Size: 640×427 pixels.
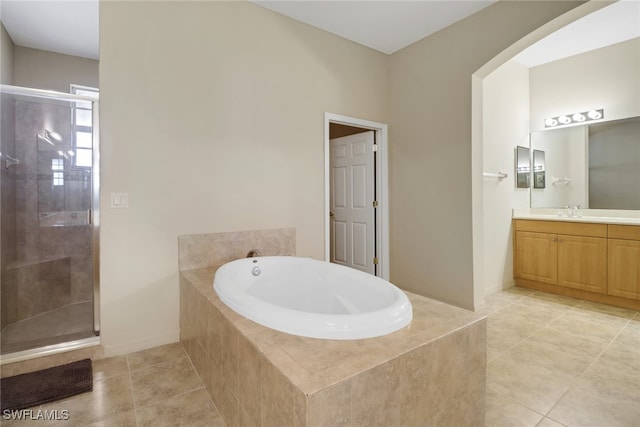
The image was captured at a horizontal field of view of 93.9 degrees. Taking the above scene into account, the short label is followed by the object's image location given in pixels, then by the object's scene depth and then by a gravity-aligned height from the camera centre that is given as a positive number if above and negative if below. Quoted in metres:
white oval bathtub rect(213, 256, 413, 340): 1.16 -0.44
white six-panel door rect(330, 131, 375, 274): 3.62 +0.15
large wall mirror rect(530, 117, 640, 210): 3.19 +0.53
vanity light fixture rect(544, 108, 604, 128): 3.40 +1.11
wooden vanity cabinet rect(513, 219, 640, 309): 2.84 -0.51
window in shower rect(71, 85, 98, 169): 2.03 +0.59
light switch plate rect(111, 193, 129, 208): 2.04 +0.09
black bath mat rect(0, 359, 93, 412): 1.57 -0.97
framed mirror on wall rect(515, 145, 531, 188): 3.74 +0.56
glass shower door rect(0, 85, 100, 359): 2.04 -0.03
